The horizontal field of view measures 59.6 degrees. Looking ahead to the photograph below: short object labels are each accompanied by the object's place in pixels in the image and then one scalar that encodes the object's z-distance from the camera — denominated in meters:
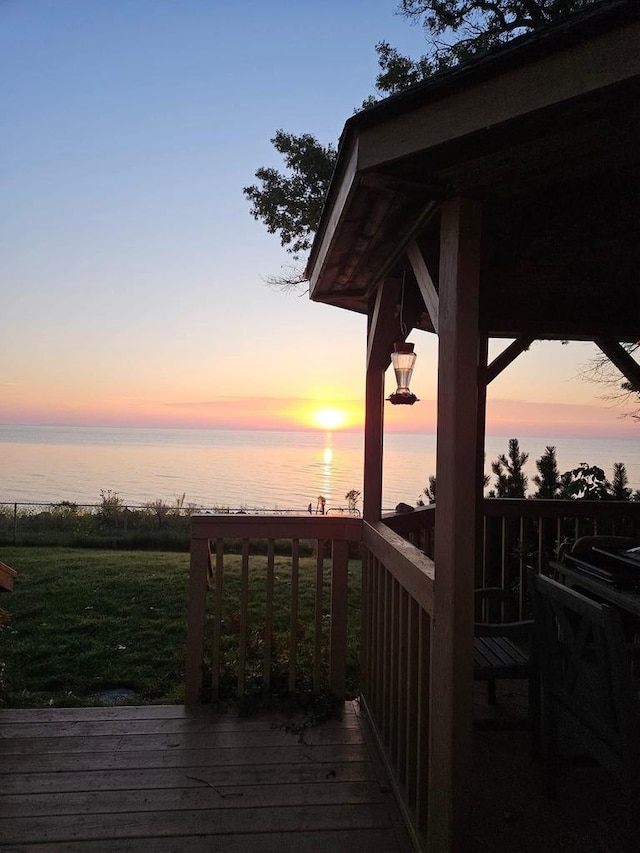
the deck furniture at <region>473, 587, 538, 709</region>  2.28
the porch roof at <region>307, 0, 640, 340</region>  1.22
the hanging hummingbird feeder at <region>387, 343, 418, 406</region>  2.94
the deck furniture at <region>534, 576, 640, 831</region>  1.48
